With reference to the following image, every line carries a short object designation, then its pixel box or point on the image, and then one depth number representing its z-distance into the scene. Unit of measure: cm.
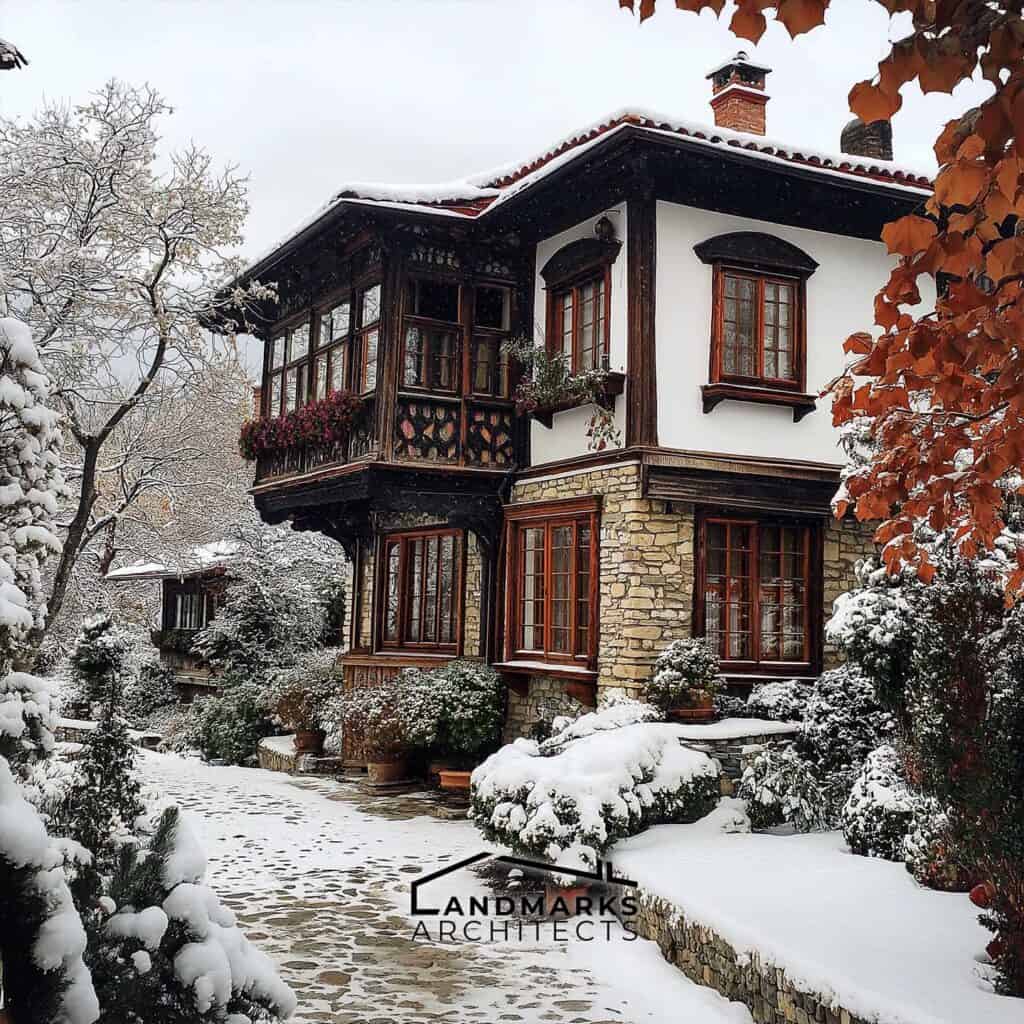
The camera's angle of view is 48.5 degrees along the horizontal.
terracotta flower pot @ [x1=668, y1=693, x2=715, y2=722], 1091
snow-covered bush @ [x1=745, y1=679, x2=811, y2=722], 1152
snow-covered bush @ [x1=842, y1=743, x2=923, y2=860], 783
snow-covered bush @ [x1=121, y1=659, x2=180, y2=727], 2300
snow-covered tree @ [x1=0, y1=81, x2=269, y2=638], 1168
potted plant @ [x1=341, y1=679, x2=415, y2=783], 1309
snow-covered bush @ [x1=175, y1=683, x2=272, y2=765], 1731
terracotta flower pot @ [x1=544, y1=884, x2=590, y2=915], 827
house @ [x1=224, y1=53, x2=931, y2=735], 1191
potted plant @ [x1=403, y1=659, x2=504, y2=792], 1291
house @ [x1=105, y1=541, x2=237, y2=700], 2314
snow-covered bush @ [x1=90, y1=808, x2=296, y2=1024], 381
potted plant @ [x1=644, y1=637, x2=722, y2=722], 1096
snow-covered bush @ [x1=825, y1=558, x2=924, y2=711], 865
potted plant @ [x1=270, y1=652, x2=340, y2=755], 1544
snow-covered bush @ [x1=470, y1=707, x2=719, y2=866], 820
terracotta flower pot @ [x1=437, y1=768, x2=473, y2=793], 1277
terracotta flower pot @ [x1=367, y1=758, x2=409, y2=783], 1354
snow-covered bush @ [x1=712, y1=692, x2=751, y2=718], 1155
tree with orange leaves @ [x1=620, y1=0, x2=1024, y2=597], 266
